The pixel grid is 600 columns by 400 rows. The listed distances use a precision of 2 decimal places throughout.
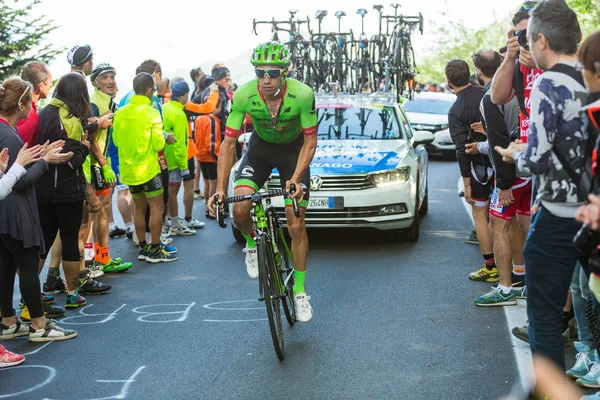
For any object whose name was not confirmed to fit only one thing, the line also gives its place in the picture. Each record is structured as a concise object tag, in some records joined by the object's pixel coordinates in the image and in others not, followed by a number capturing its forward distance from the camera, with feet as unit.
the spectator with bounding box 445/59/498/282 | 28.58
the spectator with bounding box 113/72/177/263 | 32.78
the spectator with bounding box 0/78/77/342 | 21.52
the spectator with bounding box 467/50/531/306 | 24.13
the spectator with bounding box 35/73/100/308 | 25.14
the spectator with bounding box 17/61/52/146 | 26.99
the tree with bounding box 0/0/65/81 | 74.02
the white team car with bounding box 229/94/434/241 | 34.19
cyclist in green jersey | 22.38
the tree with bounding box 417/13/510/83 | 191.72
